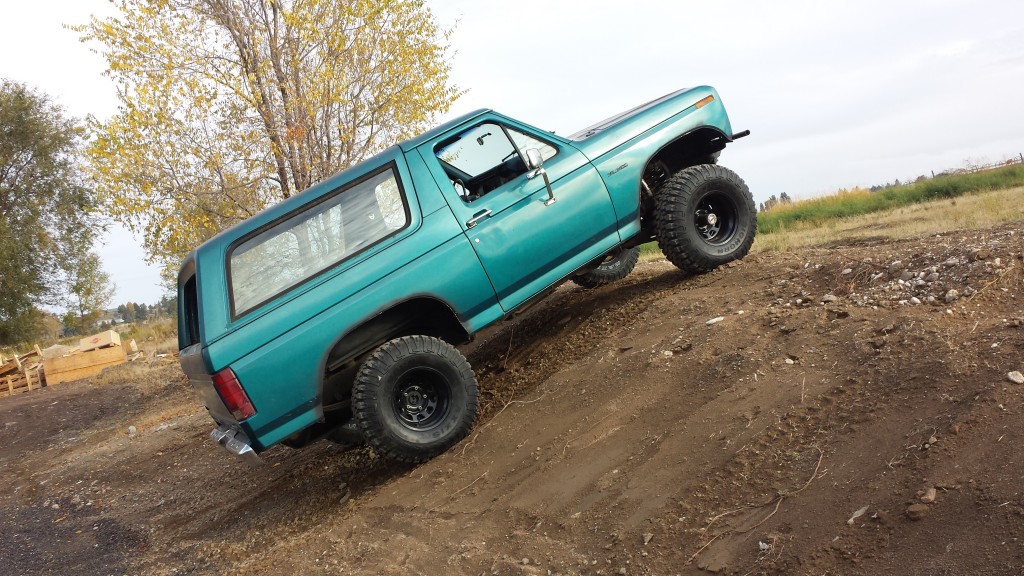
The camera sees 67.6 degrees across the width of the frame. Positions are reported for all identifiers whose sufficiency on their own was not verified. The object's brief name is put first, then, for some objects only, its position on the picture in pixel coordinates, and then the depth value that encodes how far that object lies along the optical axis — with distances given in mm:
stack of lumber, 17094
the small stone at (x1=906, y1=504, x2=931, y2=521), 2789
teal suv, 4633
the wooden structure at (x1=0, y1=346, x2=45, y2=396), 16859
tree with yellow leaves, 12289
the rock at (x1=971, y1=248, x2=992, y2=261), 4902
